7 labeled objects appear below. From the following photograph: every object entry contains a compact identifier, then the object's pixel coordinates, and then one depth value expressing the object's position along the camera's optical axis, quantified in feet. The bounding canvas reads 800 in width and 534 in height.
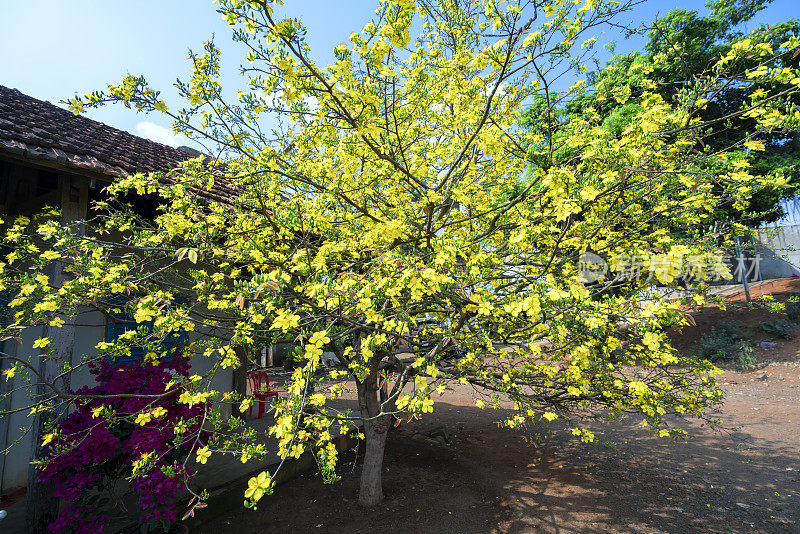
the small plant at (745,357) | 31.63
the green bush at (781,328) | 34.17
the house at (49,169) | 11.23
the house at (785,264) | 57.99
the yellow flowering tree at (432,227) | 8.34
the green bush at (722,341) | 34.83
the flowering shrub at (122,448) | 9.73
